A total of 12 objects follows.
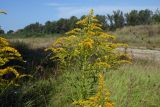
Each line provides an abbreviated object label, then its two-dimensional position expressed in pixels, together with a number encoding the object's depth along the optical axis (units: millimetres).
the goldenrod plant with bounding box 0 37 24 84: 3318
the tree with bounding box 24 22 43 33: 39539
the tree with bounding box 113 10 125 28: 30424
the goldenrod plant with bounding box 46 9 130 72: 4115
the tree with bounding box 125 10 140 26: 31746
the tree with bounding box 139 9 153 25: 32584
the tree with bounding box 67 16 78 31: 35745
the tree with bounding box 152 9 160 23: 25560
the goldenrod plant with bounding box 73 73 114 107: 2689
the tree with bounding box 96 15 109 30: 29960
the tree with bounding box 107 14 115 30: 29782
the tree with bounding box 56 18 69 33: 37548
